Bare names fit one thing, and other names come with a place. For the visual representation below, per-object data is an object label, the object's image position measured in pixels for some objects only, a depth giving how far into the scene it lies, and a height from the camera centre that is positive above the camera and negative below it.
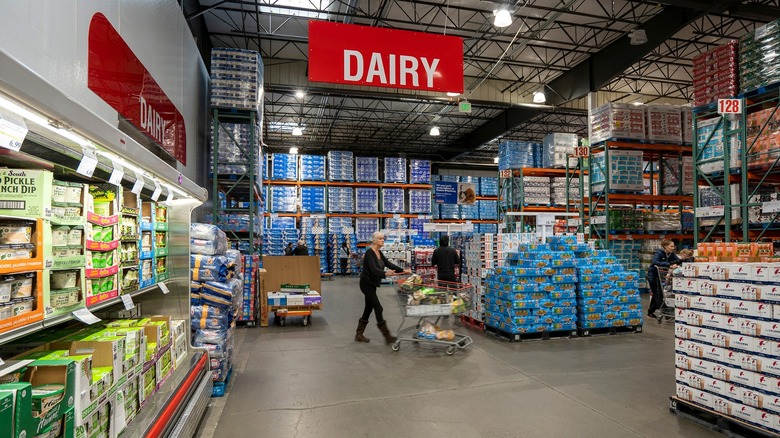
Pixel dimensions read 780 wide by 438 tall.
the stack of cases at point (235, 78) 9.54 +3.29
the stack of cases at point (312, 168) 19.22 +2.65
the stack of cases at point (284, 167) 18.97 +2.66
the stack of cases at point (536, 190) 14.61 +1.23
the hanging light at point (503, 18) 8.77 +4.19
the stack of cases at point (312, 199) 19.20 +1.28
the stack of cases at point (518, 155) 15.80 +2.63
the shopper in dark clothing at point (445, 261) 8.28 -0.63
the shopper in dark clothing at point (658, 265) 8.80 -0.78
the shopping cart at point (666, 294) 8.38 -1.31
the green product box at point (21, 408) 1.28 -0.53
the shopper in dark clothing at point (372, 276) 6.89 -0.75
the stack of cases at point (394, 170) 20.05 +2.64
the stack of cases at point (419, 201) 20.20 +1.23
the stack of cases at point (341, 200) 19.48 +1.26
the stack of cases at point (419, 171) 20.34 +2.60
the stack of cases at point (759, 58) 7.22 +2.87
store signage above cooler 4.62 +1.79
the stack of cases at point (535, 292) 6.85 -1.02
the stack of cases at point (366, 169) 19.66 +2.64
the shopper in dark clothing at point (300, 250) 13.47 -0.66
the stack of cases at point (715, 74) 8.03 +2.86
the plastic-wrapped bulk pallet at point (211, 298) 4.33 -0.69
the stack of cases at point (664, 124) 11.33 +2.66
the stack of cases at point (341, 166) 19.36 +2.75
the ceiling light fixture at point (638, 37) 11.43 +4.95
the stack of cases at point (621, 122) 10.92 +2.62
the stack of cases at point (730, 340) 3.36 -0.94
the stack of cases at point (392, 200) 19.98 +1.26
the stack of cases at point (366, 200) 19.69 +1.25
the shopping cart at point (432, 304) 6.13 -1.08
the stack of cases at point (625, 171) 11.12 +1.41
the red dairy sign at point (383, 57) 5.67 +2.28
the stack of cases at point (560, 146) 14.86 +2.72
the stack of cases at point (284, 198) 18.94 +1.31
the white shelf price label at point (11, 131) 1.26 +0.29
